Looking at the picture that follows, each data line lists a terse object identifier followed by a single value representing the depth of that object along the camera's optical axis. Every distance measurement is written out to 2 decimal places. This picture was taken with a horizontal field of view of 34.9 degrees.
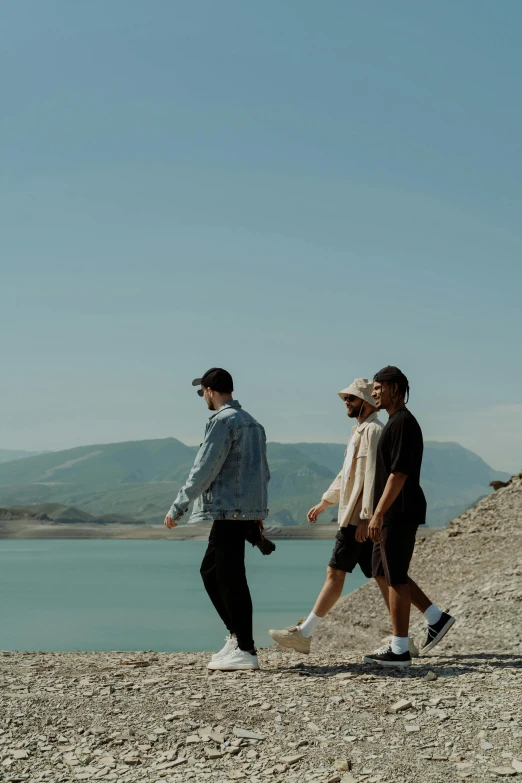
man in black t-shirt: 6.02
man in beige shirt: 6.53
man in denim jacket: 5.82
